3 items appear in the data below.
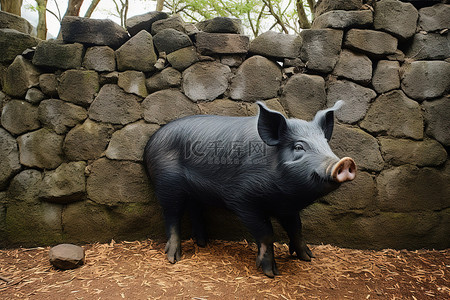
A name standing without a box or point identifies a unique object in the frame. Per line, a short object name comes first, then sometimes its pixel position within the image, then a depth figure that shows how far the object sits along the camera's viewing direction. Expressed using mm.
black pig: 2148
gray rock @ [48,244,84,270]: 2562
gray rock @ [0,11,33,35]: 3275
